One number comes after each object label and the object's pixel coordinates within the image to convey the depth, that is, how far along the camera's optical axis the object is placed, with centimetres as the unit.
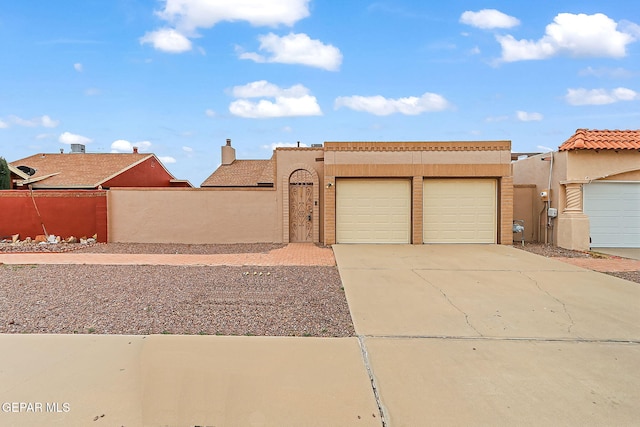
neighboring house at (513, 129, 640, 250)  1300
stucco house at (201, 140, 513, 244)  1357
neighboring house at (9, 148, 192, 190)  2219
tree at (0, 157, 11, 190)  1923
